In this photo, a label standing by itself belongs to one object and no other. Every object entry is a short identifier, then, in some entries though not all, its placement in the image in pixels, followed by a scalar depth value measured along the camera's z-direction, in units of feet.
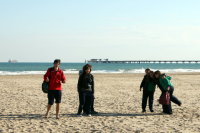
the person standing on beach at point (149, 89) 31.94
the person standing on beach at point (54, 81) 27.76
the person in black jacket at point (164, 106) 31.45
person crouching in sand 31.24
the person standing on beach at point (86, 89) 29.60
